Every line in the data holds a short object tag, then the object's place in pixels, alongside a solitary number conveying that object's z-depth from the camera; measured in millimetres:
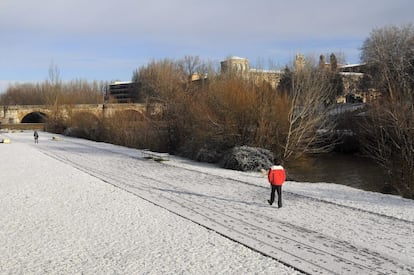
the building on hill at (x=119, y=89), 111844
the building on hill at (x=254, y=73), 27469
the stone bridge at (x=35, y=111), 64000
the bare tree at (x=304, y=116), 24688
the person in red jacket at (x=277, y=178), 11516
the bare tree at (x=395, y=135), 16797
